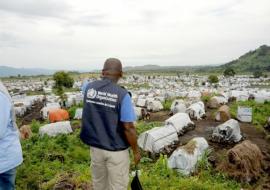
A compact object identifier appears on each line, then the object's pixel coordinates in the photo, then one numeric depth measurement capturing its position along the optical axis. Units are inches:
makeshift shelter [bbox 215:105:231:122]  350.2
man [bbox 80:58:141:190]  88.6
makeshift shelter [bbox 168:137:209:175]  180.7
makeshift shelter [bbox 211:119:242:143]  244.0
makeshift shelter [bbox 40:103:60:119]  462.1
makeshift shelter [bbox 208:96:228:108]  460.8
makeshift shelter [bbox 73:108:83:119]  401.6
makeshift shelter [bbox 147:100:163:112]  465.4
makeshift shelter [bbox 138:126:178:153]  222.0
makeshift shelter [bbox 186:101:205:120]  359.2
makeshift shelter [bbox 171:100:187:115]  391.2
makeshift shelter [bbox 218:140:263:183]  177.4
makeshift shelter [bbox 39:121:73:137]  274.0
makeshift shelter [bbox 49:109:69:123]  385.7
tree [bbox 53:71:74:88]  837.6
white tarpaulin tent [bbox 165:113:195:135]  271.3
